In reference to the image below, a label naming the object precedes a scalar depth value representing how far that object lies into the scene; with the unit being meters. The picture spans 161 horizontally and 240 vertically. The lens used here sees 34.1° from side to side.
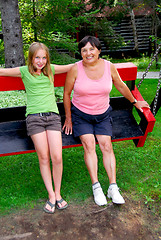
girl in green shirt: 2.54
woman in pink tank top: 2.64
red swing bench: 2.76
